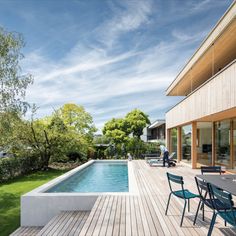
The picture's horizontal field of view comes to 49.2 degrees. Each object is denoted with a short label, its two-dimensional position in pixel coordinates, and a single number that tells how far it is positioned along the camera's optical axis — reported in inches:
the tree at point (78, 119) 977.5
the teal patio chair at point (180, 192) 198.9
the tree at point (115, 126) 1324.9
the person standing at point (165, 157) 600.1
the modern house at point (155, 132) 1228.6
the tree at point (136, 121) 1359.5
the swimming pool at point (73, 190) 278.7
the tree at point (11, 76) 374.6
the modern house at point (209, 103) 330.0
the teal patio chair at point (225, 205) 138.7
